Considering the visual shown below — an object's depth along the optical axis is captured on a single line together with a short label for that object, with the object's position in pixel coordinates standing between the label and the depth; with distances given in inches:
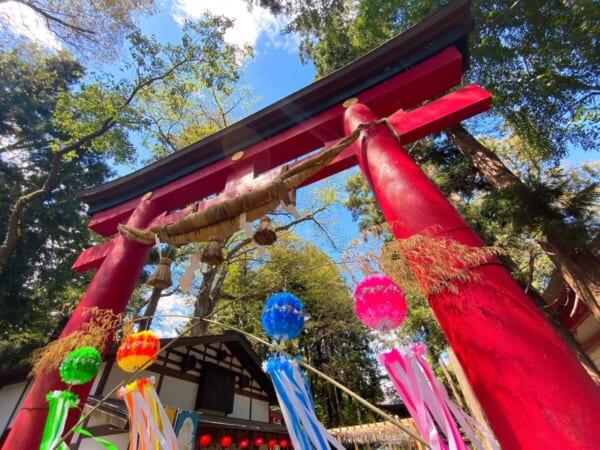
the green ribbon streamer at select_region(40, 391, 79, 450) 90.3
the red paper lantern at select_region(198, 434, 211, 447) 228.7
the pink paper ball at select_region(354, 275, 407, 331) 77.0
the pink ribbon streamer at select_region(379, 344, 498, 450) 55.5
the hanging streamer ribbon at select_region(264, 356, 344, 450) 64.2
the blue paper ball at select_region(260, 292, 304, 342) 92.1
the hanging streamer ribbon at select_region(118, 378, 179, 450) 83.0
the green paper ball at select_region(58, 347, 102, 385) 96.0
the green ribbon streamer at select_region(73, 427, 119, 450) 78.7
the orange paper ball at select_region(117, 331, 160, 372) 109.2
